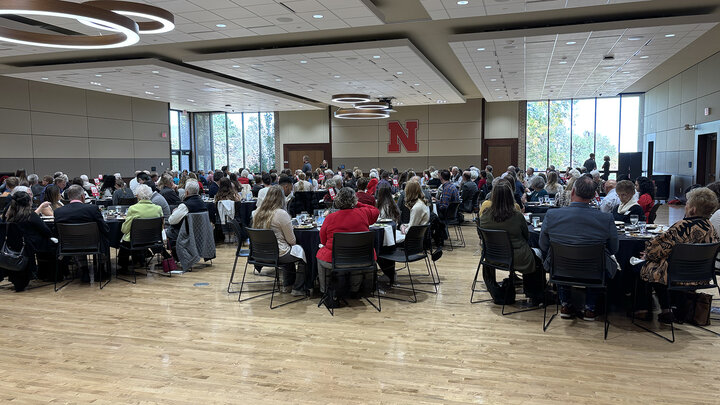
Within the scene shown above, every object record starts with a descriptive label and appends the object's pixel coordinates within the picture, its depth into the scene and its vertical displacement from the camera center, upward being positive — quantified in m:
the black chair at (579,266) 4.27 -0.92
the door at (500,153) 21.56 +0.47
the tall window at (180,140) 23.20 +1.28
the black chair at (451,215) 8.73 -0.92
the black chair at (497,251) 4.92 -0.90
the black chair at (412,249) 5.54 -0.98
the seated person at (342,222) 5.12 -0.60
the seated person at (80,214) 6.14 -0.59
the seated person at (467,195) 10.83 -0.69
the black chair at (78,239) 6.04 -0.91
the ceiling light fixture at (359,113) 18.77 +2.01
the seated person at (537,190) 8.38 -0.47
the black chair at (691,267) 4.18 -0.91
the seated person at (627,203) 5.94 -0.51
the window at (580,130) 20.42 +1.42
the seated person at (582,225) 4.36 -0.57
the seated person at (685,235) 4.29 -0.64
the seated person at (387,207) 6.52 -0.57
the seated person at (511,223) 4.92 -0.61
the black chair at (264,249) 5.31 -0.93
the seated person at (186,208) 7.02 -0.62
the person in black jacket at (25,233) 6.02 -0.82
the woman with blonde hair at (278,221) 5.49 -0.63
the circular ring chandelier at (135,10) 6.07 +2.00
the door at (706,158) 13.27 +0.10
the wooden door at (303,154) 24.30 +0.57
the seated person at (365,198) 6.67 -0.46
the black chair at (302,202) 10.50 -0.82
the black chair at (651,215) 6.84 -0.74
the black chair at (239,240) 5.93 -0.92
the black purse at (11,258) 6.00 -1.12
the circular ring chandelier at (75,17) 4.98 +1.73
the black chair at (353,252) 4.97 -0.91
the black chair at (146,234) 6.47 -0.91
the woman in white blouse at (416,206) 6.32 -0.55
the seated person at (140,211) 6.65 -0.62
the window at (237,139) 24.81 +1.35
